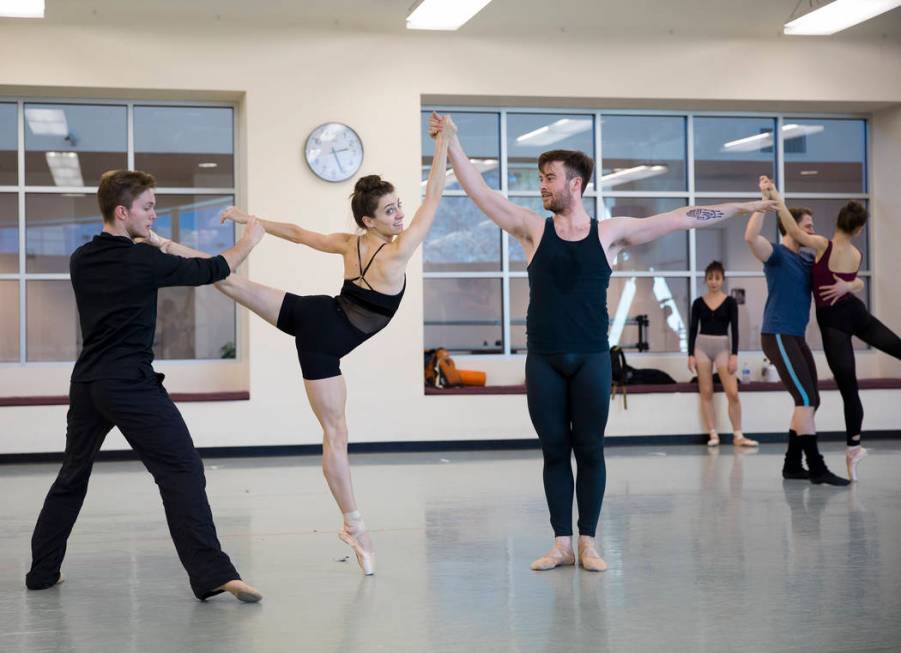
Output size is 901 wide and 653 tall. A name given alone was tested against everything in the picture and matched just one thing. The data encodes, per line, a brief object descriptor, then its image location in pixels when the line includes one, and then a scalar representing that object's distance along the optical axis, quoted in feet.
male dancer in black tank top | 13.62
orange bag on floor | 31.99
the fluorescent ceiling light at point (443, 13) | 27.02
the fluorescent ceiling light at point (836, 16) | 28.25
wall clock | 30.07
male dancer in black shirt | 11.96
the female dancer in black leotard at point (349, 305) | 13.28
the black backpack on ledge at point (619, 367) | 31.89
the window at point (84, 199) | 30.83
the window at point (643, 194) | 33.55
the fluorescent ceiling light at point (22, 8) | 25.84
